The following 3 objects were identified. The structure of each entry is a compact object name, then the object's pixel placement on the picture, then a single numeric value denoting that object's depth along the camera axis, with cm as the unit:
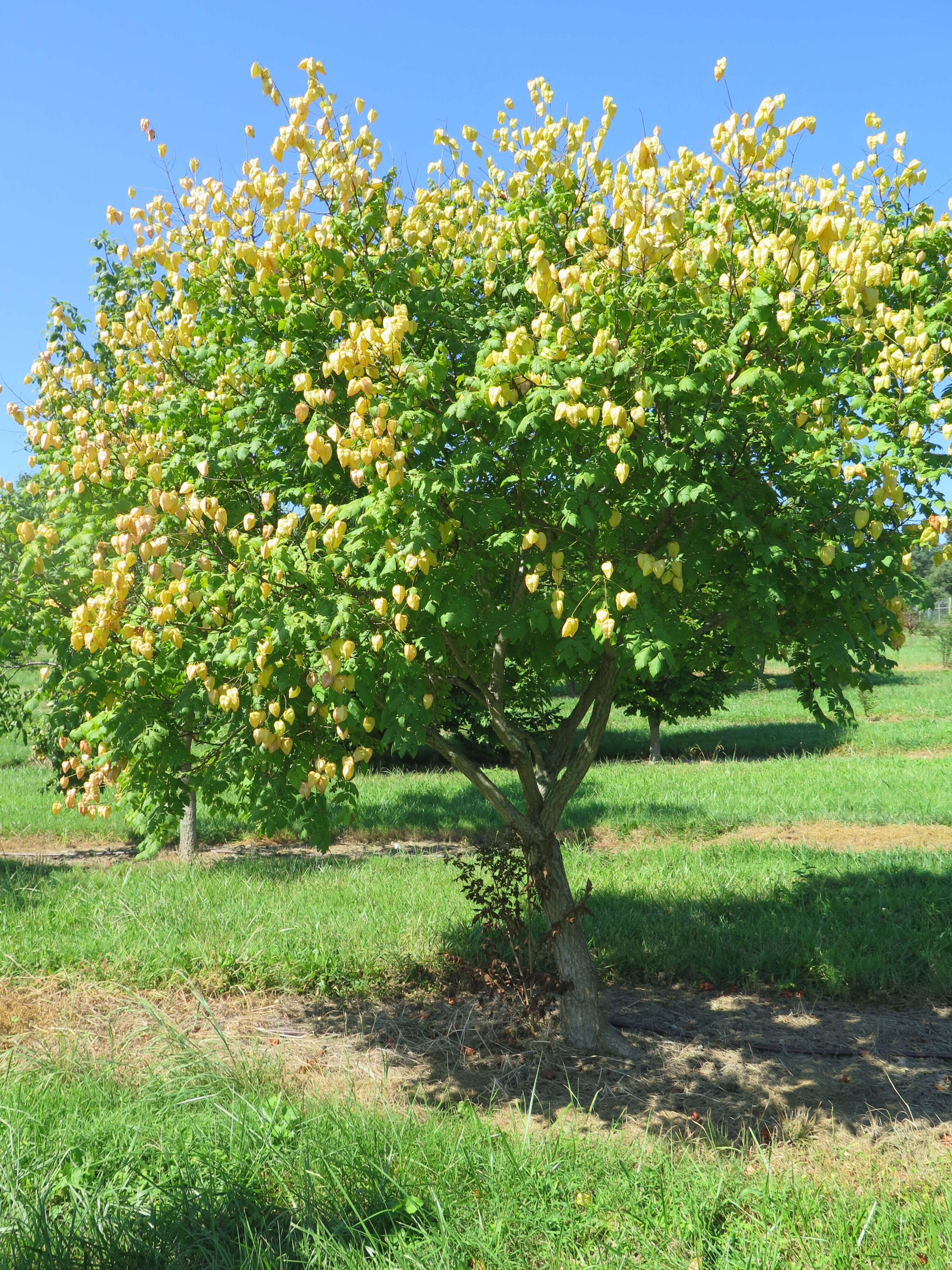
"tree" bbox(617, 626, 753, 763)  1800
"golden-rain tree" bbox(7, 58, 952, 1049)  383
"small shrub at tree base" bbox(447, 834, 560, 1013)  610
